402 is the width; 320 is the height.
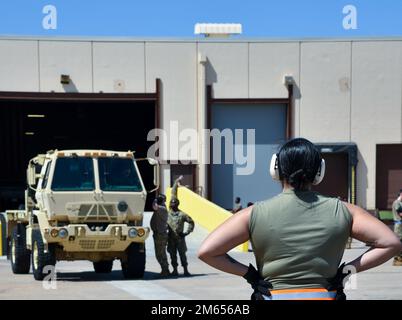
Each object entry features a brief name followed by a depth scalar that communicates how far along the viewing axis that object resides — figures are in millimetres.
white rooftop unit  36531
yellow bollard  21983
